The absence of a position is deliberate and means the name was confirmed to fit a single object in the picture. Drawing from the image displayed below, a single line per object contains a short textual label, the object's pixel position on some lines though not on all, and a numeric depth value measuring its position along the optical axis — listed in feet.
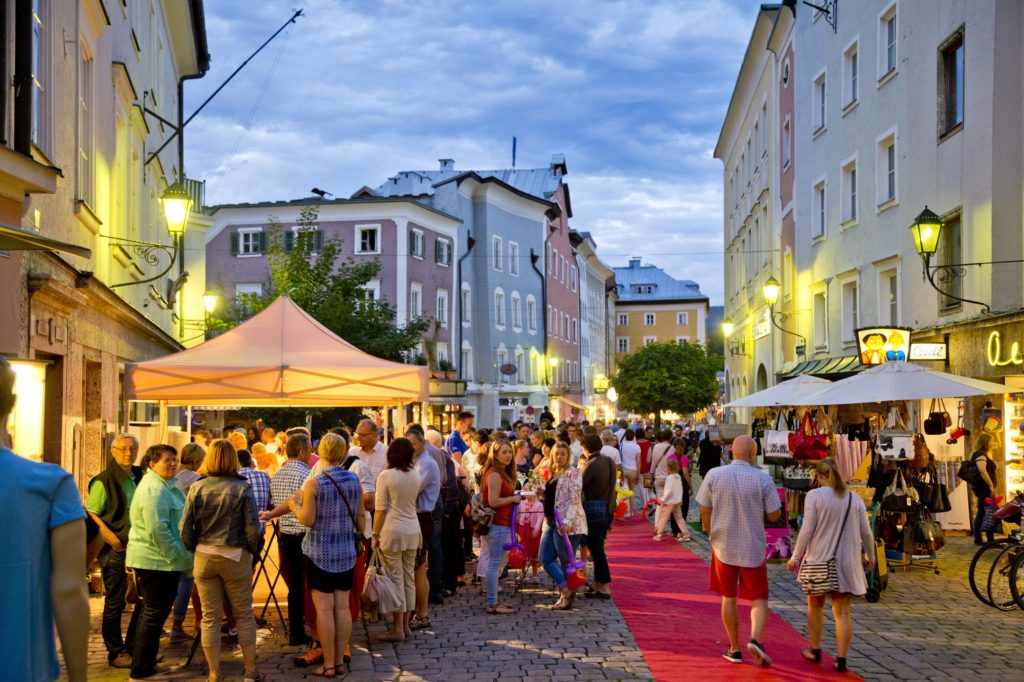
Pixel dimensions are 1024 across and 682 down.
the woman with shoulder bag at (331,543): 28.32
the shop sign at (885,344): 59.82
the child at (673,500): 59.98
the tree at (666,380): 191.01
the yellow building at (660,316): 371.56
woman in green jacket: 27.66
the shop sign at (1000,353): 52.70
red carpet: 28.96
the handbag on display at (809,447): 57.06
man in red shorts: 29.45
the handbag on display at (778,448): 60.18
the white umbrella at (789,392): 60.03
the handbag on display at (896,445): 44.70
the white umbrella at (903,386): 46.68
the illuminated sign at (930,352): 61.87
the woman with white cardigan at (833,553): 28.99
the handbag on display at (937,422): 57.11
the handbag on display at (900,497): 43.29
